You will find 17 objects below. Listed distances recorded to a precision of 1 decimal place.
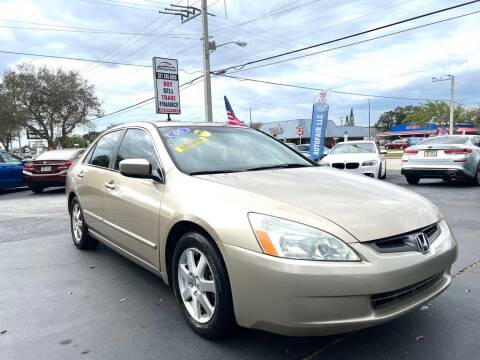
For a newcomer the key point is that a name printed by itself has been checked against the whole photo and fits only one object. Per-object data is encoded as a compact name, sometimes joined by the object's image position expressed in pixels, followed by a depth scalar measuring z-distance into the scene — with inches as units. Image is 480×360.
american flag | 742.2
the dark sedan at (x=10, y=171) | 471.8
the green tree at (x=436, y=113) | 2805.1
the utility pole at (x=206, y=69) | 805.9
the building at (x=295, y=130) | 2437.3
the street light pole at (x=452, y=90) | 1624.5
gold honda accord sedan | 85.3
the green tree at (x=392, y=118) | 4415.1
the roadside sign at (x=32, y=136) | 1412.0
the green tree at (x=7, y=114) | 1291.8
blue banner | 653.9
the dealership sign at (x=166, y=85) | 610.7
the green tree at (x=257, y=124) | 2993.4
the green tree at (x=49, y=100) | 1305.4
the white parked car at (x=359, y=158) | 442.6
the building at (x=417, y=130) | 2417.1
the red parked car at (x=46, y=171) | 451.5
